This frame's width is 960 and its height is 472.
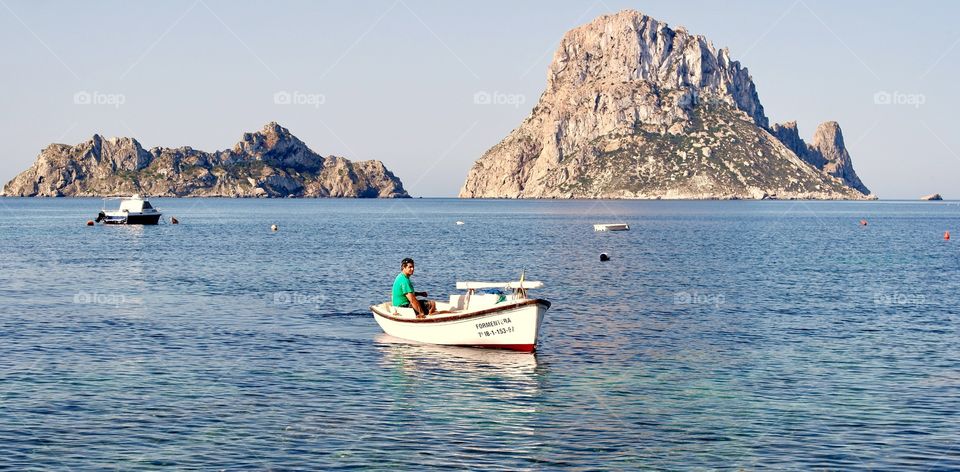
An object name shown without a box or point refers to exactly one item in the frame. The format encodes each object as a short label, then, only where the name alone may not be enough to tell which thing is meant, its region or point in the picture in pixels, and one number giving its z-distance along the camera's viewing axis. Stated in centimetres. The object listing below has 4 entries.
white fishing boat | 3594
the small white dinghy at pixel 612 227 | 15768
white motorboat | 16312
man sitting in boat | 3850
